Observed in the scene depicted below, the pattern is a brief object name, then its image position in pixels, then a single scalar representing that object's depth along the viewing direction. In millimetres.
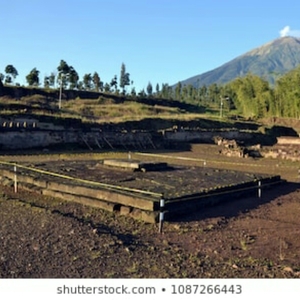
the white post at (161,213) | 7217
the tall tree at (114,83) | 80538
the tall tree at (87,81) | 74425
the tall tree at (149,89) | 99250
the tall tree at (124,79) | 86250
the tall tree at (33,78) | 64375
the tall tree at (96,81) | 75375
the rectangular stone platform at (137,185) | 8273
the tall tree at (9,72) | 67031
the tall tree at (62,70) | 60934
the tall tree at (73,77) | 63662
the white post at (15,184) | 10644
